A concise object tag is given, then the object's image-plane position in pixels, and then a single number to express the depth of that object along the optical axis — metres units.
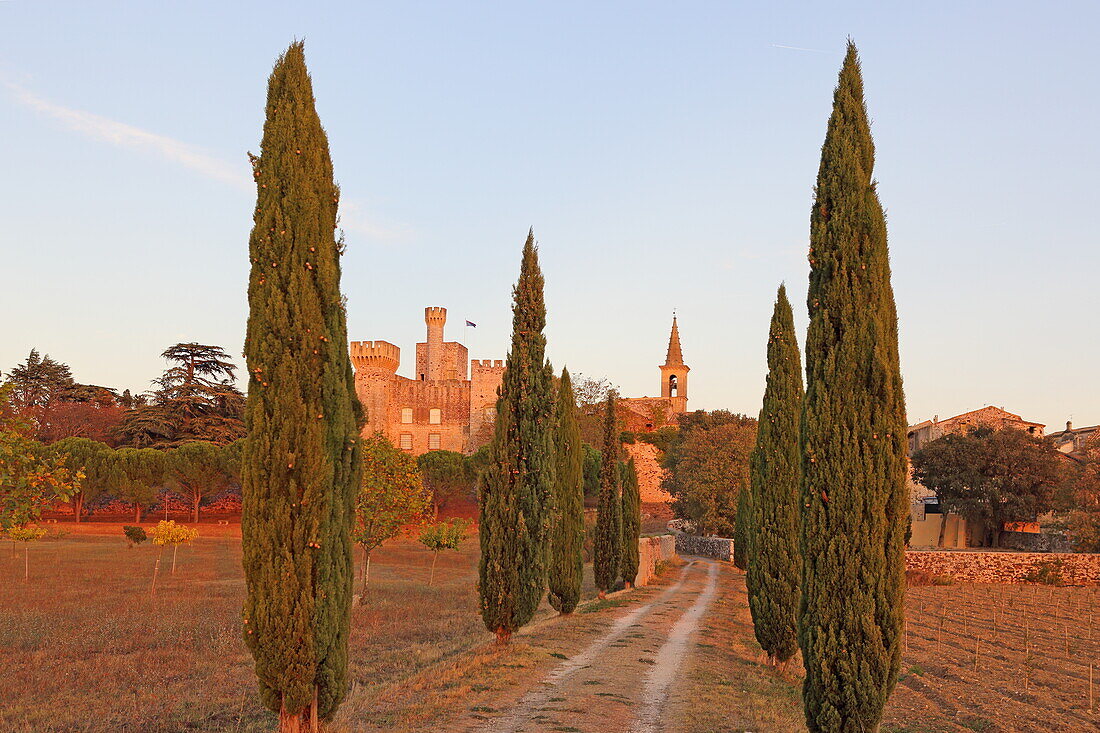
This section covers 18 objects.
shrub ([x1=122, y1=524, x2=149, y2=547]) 37.41
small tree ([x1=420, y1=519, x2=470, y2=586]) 33.16
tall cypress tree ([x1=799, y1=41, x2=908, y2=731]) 9.73
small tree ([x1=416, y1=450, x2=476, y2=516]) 59.47
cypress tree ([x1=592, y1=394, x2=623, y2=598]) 28.11
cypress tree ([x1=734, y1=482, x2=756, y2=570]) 30.61
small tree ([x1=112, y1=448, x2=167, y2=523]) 49.72
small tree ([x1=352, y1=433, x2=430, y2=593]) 27.31
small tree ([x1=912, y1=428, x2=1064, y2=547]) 50.69
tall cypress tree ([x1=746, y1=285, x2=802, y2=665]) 15.80
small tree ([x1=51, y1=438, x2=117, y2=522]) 50.22
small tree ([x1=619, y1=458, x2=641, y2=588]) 30.62
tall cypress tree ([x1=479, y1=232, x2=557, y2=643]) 15.52
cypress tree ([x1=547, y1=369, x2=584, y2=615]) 21.44
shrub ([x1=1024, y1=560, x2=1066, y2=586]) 39.31
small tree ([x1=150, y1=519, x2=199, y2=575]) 31.06
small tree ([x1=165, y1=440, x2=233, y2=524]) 51.28
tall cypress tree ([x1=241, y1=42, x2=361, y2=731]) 8.81
